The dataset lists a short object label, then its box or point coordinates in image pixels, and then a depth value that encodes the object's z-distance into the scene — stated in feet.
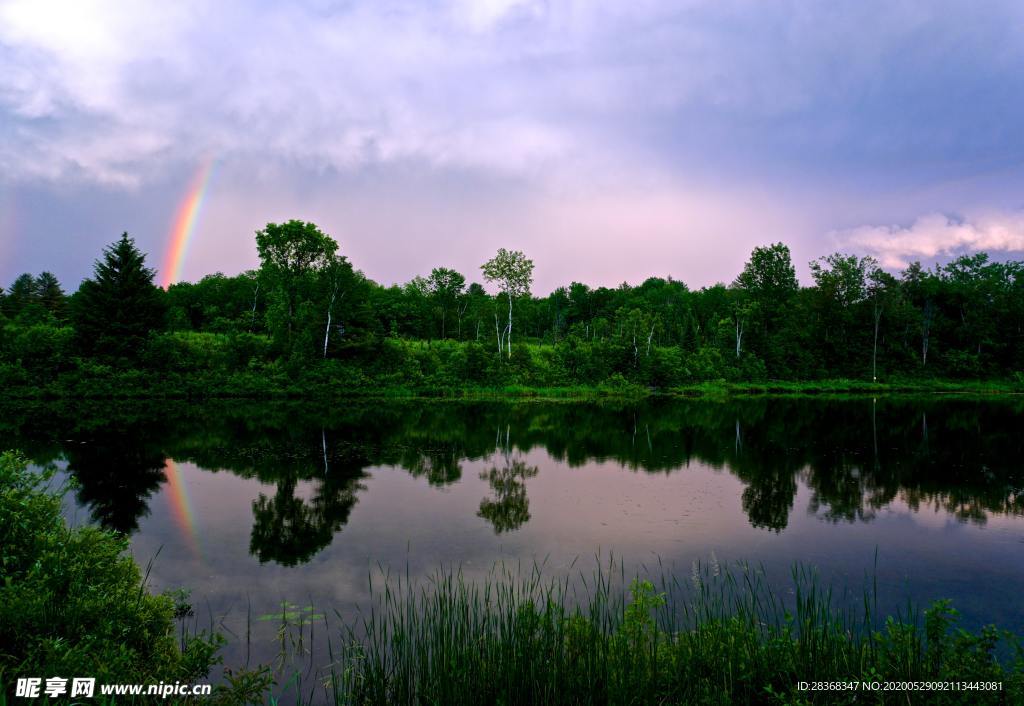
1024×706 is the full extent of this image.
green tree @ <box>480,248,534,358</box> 154.10
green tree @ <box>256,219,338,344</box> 175.01
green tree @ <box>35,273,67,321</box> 197.75
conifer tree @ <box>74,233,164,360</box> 119.55
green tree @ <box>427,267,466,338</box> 220.43
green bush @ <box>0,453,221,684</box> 15.38
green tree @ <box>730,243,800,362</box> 215.72
